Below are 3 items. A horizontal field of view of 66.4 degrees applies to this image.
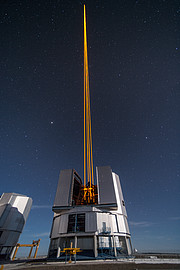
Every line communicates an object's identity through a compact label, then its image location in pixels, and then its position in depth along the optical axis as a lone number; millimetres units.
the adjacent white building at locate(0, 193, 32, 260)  36000
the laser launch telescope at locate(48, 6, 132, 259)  25562
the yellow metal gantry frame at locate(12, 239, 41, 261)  33844
